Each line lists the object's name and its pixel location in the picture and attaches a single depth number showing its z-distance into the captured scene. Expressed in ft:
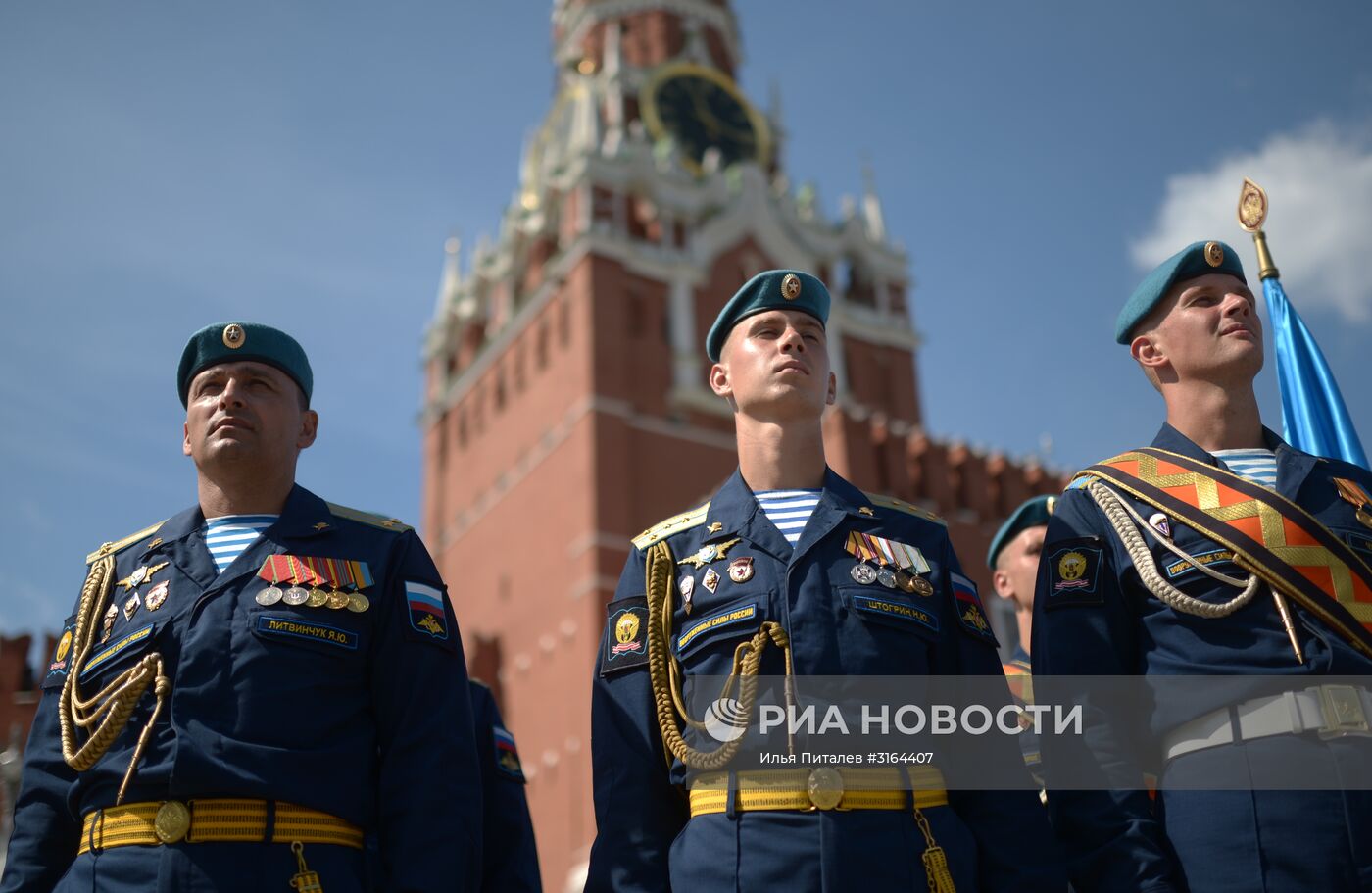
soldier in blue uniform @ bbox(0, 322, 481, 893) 10.51
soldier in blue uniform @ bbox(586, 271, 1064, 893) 10.39
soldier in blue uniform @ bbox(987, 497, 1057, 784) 20.70
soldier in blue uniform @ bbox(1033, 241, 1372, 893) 10.23
